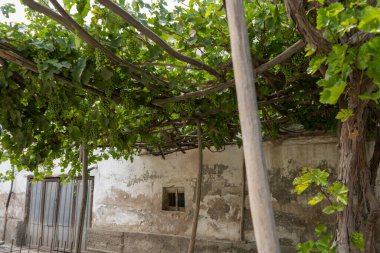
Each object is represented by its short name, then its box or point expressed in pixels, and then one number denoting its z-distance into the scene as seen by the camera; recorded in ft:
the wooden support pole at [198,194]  12.74
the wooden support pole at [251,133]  3.76
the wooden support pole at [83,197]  13.64
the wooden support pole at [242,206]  17.97
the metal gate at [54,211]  26.16
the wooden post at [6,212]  30.94
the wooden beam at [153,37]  6.66
